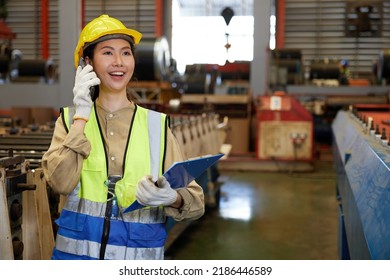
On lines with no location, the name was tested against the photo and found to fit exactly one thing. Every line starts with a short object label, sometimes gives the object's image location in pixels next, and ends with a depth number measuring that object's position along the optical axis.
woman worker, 1.51
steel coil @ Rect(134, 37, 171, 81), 7.60
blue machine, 1.38
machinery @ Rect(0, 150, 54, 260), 1.63
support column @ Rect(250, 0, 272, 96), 7.88
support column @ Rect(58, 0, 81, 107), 7.37
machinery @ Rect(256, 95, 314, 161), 7.05
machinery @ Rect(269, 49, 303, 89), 8.35
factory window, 13.05
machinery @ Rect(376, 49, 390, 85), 7.58
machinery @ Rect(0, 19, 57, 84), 8.31
